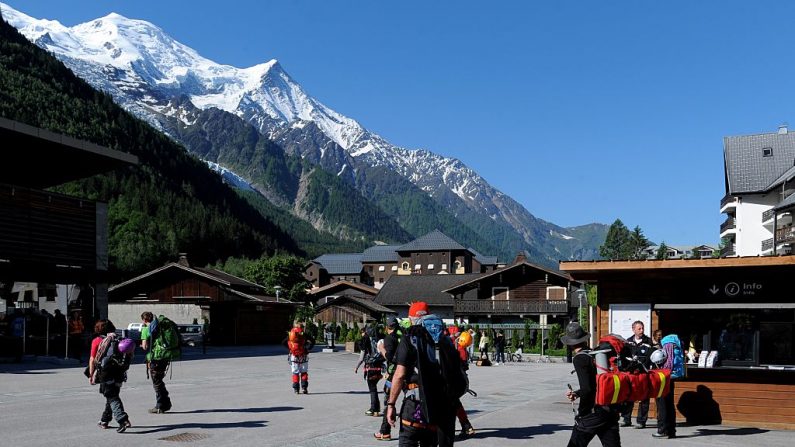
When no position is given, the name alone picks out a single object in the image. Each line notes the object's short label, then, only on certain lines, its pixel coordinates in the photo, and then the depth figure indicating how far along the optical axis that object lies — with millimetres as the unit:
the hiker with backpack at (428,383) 7754
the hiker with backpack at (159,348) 14480
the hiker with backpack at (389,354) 12266
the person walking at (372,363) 14758
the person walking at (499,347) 40875
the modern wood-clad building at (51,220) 31312
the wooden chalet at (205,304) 52812
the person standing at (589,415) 9039
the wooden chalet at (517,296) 68062
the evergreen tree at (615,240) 152375
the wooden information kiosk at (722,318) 14852
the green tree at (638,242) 145125
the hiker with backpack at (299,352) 18406
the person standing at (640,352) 12355
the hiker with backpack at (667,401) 13266
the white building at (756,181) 70812
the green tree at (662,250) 139338
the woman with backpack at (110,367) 12594
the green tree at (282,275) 93062
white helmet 13135
